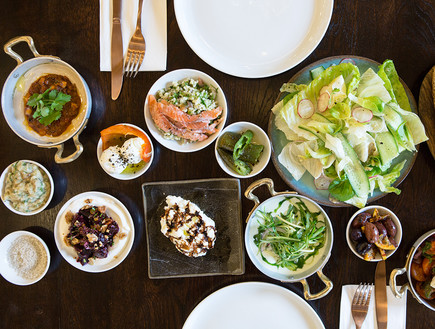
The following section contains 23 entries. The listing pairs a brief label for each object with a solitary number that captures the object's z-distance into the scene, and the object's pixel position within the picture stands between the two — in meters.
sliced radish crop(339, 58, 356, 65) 0.71
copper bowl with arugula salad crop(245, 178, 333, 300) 0.73
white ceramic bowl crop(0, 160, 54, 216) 0.76
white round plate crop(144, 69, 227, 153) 0.73
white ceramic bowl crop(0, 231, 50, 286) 0.78
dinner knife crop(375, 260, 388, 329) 0.75
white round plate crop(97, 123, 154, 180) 0.75
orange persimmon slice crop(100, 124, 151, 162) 0.74
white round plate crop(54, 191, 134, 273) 0.77
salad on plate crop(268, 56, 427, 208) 0.67
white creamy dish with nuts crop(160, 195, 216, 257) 0.75
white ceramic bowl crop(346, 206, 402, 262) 0.73
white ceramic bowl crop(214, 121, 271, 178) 0.73
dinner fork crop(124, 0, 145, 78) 0.74
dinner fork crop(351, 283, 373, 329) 0.75
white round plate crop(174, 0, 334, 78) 0.74
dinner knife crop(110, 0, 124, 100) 0.75
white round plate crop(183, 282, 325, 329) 0.77
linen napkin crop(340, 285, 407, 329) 0.75
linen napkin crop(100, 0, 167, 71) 0.75
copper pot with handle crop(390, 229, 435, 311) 0.72
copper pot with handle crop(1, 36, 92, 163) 0.75
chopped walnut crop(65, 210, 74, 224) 0.77
